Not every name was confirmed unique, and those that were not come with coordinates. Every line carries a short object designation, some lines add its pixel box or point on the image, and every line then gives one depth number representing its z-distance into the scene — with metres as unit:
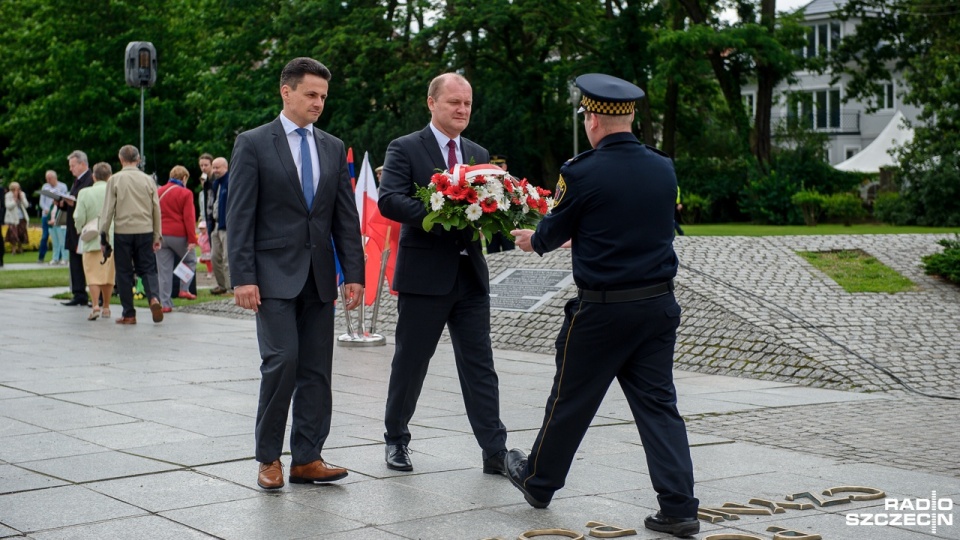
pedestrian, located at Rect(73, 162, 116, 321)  15.74
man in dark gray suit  6.04
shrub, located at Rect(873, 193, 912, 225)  31.81
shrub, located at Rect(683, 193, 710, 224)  37.91
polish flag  12.91
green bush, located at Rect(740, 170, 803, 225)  35.31
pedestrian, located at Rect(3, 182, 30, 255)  32.22
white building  67.19
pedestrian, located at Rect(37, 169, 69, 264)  26.55
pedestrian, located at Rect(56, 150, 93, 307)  16.97
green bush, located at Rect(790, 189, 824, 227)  34.72
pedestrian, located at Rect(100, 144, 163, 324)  14.86
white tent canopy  47.00
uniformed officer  5.26
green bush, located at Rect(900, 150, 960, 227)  30.16
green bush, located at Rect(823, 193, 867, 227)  34.56
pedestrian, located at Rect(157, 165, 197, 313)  17.05
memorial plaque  14.38
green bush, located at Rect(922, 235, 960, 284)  14.33
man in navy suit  6.42
